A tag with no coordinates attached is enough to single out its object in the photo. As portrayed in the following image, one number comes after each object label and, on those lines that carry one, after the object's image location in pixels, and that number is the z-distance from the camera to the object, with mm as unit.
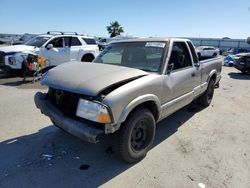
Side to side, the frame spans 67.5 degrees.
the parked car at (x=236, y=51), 26411
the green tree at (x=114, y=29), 44567
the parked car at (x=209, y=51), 24986
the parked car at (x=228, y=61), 14730
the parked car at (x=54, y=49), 7645
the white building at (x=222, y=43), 37088
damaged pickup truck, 2432
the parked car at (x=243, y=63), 10545
